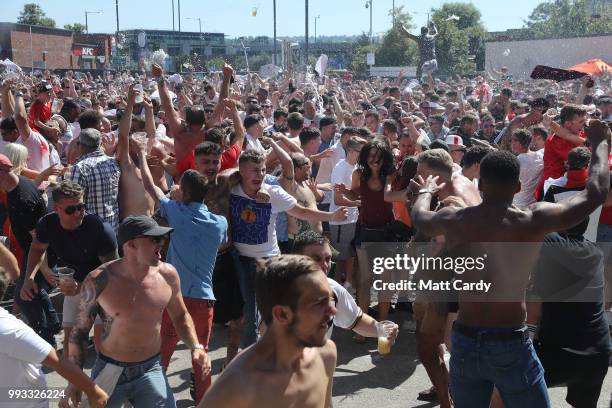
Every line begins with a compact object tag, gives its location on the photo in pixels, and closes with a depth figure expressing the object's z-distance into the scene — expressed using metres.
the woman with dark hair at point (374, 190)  6.83
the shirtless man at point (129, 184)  6.77
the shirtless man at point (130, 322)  4.13
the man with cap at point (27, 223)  6.23
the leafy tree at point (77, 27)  104.47
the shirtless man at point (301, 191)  6.77
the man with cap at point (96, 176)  6.48
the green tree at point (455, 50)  65.78
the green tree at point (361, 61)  61.75
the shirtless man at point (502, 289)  3.70
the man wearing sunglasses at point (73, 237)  5.39
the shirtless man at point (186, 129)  7.80
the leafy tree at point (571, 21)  88.25
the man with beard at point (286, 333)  2.64
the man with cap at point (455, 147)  8.07
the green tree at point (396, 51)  68.94
